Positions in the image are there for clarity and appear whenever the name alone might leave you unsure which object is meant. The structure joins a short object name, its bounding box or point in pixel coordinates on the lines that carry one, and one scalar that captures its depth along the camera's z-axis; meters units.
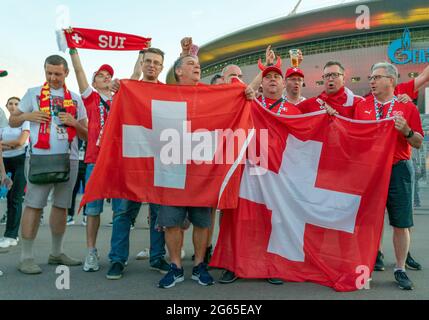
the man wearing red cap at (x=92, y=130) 3.44
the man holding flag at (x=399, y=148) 3.10
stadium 27.84
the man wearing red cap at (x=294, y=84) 3.84
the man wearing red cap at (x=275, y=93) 3.52
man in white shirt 3.40
